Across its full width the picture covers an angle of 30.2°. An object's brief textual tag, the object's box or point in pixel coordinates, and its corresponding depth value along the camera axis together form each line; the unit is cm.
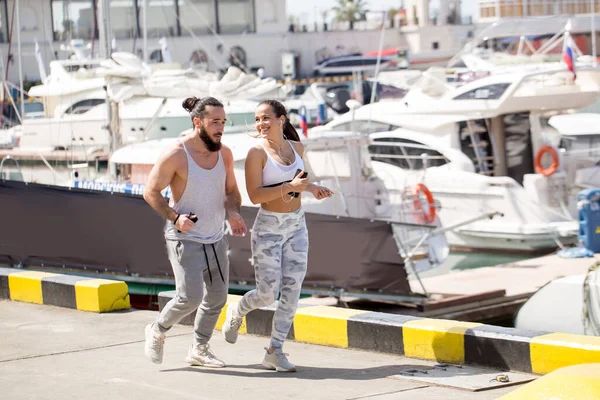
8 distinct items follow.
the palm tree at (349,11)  8525
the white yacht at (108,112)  1845
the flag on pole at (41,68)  2848
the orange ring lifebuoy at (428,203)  1930
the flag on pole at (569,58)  2308
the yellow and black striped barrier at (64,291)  909
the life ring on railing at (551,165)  2181
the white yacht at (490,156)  2183
